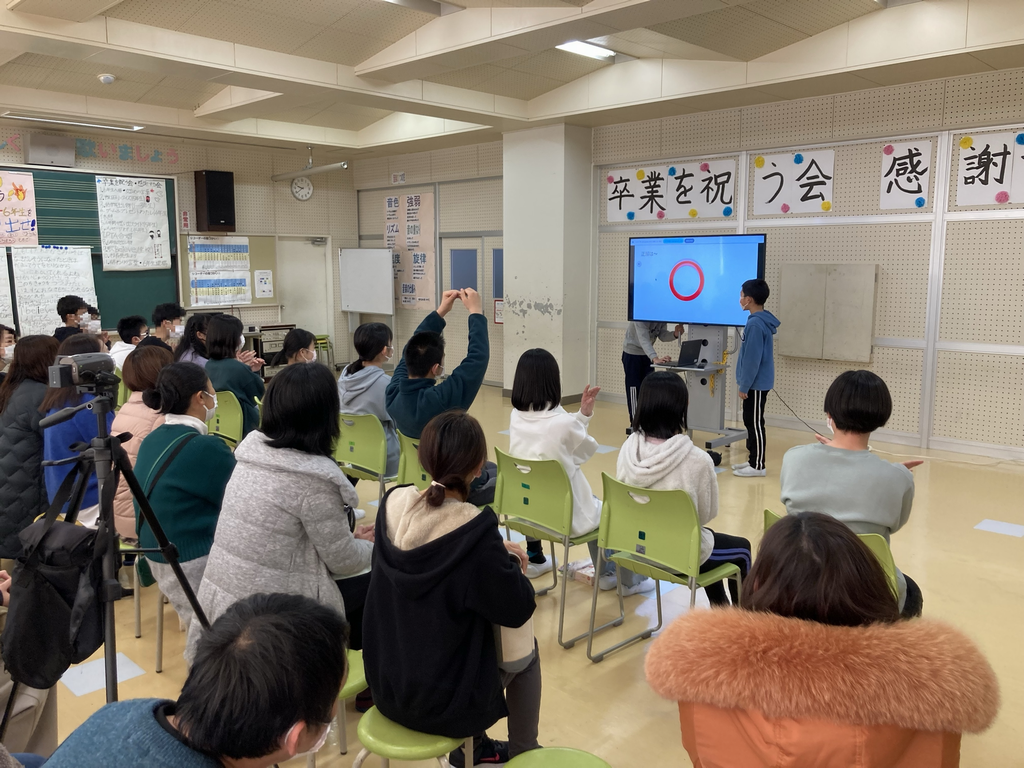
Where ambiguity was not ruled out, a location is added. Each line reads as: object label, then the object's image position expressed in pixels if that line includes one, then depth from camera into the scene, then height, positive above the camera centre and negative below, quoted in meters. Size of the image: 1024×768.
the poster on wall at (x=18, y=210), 7.64 +0.70
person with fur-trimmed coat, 1.10 -0.57
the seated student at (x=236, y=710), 0.99 -0.56
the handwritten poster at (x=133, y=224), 8.38 +0.61
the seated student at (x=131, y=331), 5.56 -0.37
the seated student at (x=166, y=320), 5.82 -0.30
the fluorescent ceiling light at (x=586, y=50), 6.02 +1.81
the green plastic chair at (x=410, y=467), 3.53 -0.87
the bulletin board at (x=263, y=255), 9.76 +0.31
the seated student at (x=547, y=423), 3.21 -0.61
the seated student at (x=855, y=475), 2.33 -0.60
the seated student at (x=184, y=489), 2.27 -0.62
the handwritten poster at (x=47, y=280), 7.80 +0.00
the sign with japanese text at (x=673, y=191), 6.81 +0.80
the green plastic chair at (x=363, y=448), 3.85 -0.87
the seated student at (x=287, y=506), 2.00 -0.59
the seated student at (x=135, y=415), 2.79 -0.51
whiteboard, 9.84 -0.01
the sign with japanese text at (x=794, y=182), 6.21 +0.78
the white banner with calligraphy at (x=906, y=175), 5.72 +0.76
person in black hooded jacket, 1.67 -0.73
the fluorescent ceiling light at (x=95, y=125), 7.39 +1.53
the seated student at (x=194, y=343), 4.61 -0.38
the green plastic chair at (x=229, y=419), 4.22 -0.77
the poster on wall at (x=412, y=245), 9.67 +0.43
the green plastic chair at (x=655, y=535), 2.55 -0.89
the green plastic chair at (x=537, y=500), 2.96 -0.88
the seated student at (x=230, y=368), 4.21 -0.48
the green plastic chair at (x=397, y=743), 1.67 -1.01
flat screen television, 5.84 +0.02
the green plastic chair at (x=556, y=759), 1.58 -0.99
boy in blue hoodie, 5.36 -0.62
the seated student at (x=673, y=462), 2.73 -0.66
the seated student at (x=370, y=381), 4.08 -0.54
